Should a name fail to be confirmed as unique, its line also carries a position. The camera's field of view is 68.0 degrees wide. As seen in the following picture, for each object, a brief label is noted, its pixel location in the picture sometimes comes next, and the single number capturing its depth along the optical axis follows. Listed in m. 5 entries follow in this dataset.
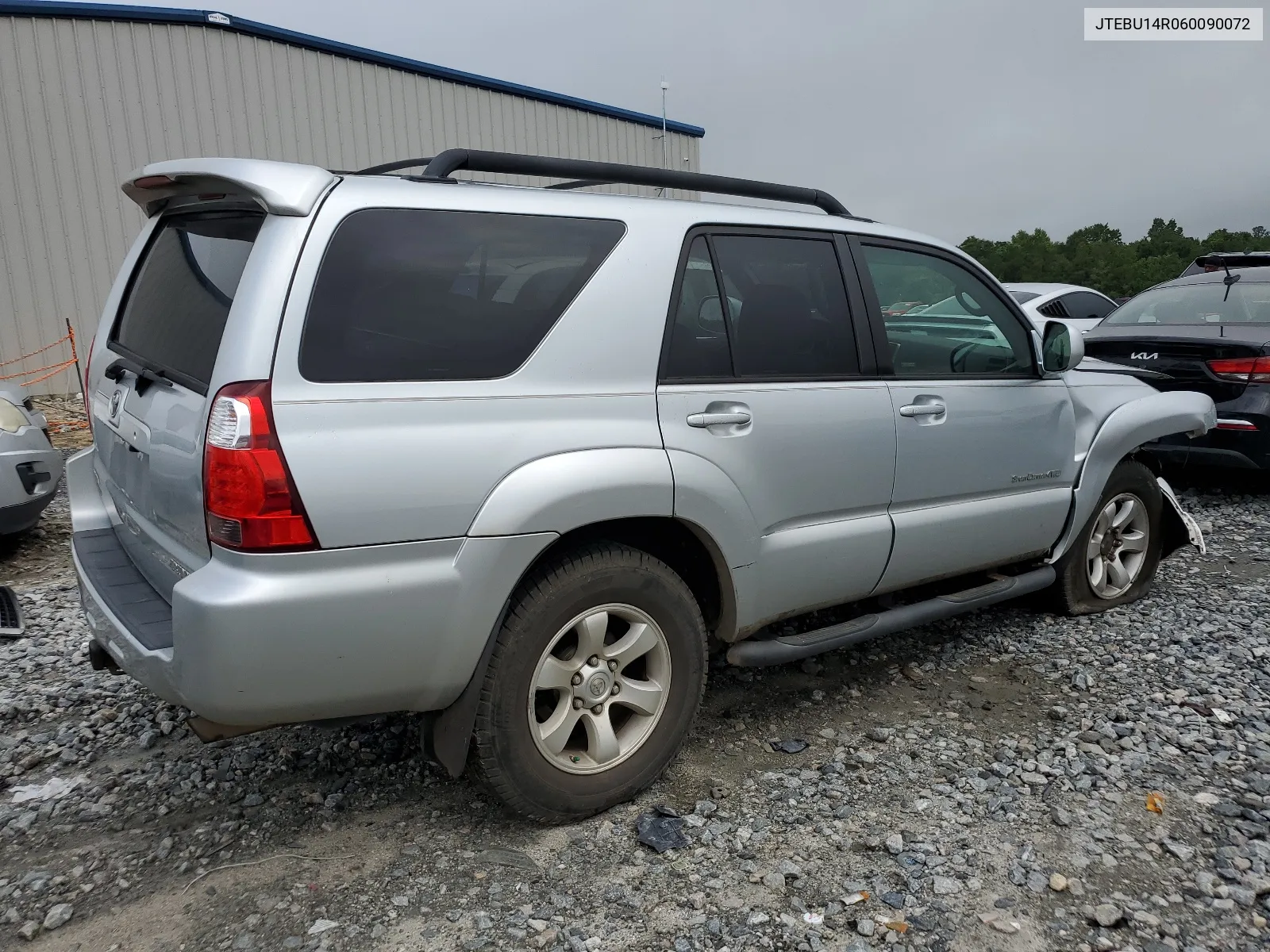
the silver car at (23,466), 5.15
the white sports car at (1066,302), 10.99
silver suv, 2.29
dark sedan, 6.53
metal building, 11.04
